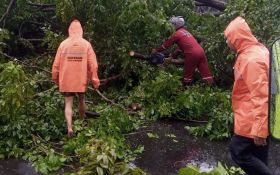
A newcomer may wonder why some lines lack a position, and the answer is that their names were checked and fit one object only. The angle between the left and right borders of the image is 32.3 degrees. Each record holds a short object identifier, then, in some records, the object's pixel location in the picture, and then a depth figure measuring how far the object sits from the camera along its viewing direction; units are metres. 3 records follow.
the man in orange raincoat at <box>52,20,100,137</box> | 6.79
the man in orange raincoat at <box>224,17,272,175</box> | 4.45
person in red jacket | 9.00
